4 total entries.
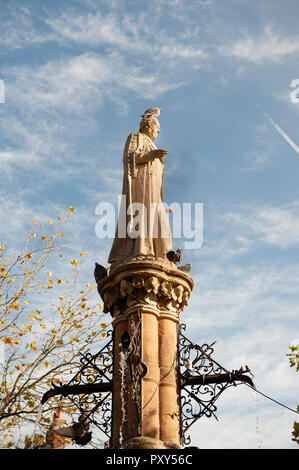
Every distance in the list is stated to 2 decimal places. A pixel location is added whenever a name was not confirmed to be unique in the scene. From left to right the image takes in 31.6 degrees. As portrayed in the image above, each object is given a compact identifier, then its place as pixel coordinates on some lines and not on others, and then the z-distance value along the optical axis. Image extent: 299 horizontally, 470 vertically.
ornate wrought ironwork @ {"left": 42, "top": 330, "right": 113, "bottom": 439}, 8.50
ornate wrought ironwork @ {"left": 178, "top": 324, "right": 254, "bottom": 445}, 8.27
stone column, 7.33
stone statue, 9.03
